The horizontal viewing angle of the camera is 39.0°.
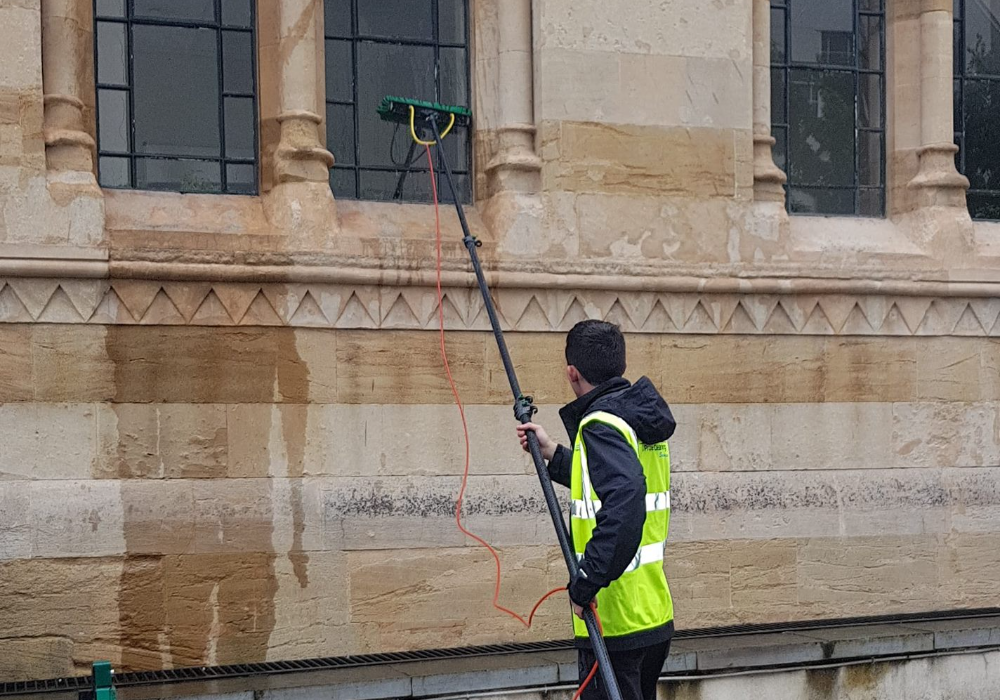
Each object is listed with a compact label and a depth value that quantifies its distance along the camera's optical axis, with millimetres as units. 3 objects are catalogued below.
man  4383
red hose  7305
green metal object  4738
